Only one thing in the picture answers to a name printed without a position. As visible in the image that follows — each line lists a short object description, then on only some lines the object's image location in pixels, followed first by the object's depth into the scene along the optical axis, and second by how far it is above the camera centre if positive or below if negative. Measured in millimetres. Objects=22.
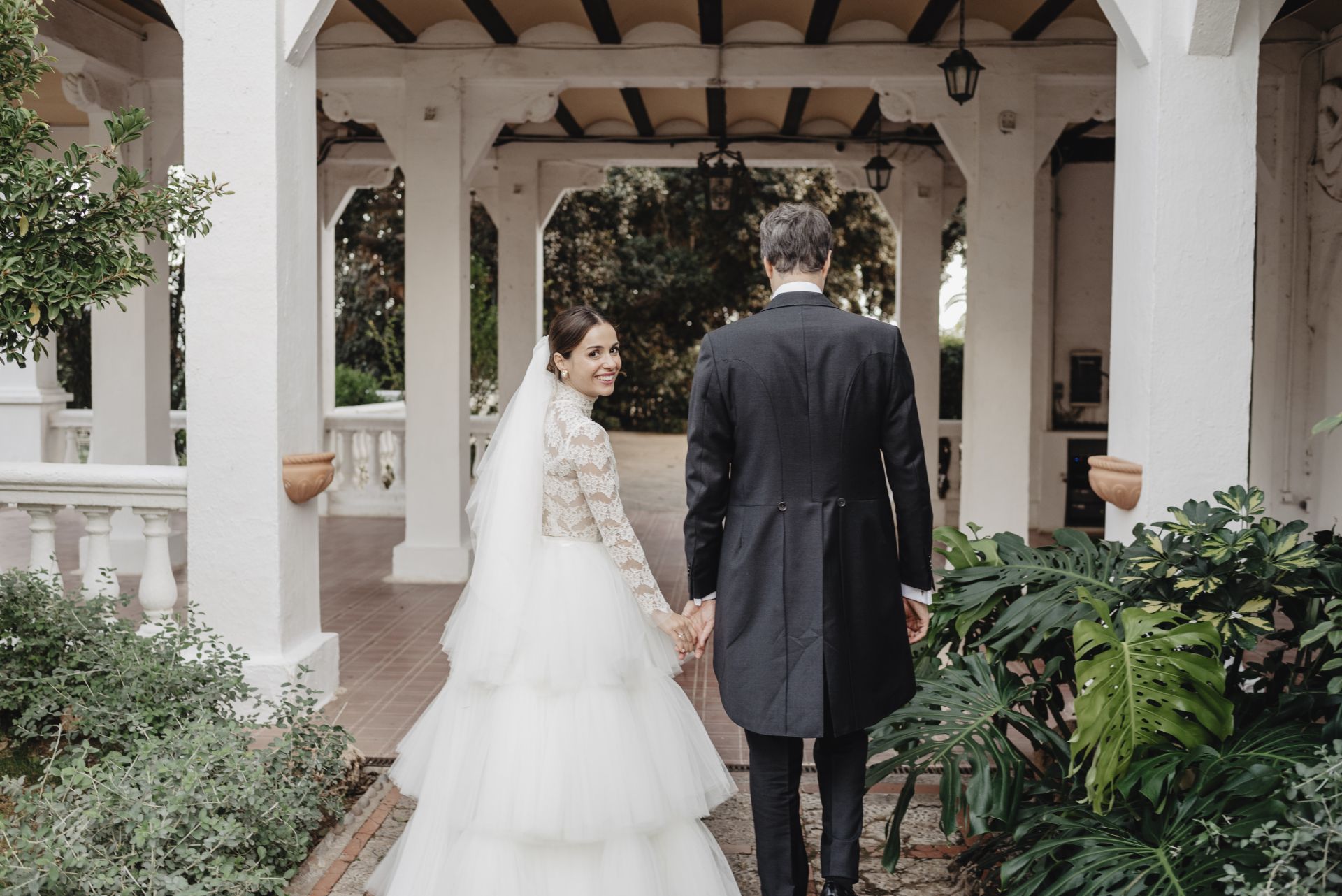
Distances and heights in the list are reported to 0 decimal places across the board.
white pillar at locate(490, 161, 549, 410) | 11656 +1433
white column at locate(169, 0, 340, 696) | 4828 +347
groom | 2965 -234
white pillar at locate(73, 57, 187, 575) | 8438 +337
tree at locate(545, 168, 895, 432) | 21453 +2723
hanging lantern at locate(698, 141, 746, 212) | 9531 +1911
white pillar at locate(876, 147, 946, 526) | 11133 +1275
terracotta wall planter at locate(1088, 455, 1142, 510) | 4562 -314
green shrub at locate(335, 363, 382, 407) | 14719 +173
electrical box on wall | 11531 +256
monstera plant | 2828 -843
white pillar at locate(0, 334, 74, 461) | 11820 -92
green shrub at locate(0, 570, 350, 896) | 3186 -1184
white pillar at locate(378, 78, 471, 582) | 8359 +535
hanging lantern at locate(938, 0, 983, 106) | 6977 +2036
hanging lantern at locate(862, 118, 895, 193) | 10219 +2123
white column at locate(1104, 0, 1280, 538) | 4473 +615
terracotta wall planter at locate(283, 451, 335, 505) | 4906 -328
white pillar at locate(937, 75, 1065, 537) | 7852 +745
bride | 3135 -878
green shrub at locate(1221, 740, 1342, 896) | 2365 -937
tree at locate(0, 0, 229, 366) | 3479 +580
